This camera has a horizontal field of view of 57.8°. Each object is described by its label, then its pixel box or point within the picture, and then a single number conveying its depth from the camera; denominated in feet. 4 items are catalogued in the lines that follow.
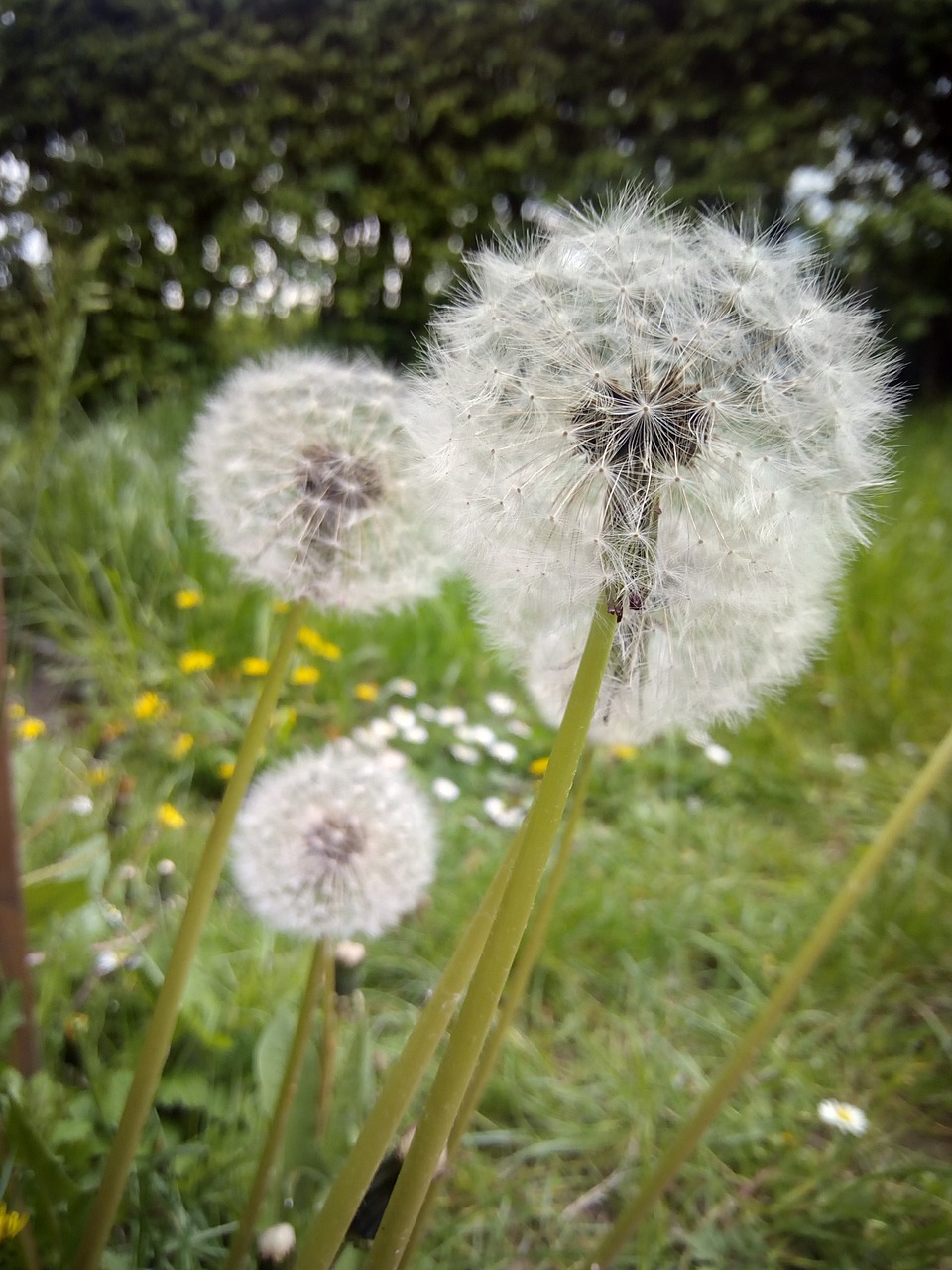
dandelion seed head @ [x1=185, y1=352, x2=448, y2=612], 0.43
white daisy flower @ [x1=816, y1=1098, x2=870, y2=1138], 0.64
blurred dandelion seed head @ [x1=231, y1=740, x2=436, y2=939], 0.49
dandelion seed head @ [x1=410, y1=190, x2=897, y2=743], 0.30
